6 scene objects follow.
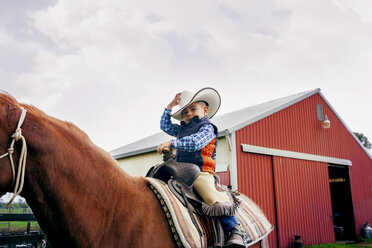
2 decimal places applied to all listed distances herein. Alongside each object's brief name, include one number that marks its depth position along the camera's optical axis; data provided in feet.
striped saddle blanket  6.21
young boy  7.56
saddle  7.23
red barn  29.35
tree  103.72
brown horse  4.95
